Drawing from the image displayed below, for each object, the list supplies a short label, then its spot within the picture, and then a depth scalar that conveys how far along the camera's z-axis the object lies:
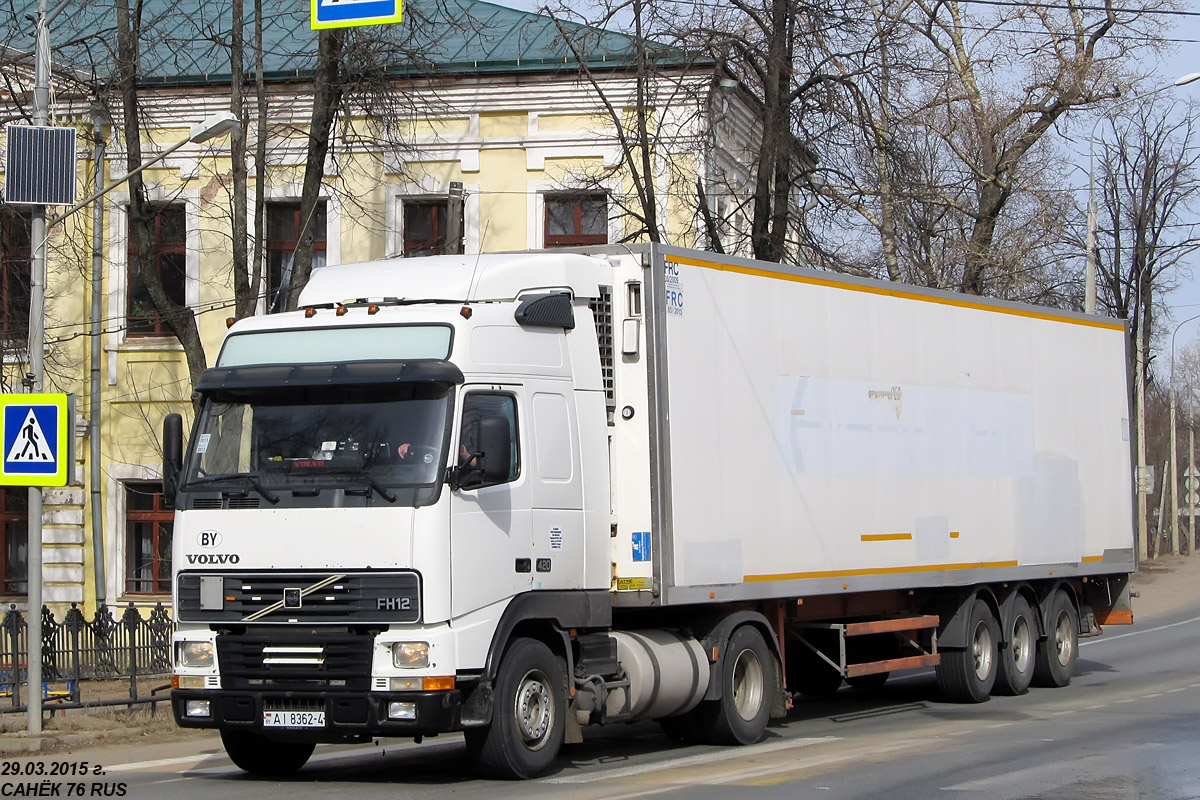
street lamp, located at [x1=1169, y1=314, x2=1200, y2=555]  60.72
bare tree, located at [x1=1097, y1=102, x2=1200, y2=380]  48.19
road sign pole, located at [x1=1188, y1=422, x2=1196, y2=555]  55.19
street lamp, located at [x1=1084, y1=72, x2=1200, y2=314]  32.53
